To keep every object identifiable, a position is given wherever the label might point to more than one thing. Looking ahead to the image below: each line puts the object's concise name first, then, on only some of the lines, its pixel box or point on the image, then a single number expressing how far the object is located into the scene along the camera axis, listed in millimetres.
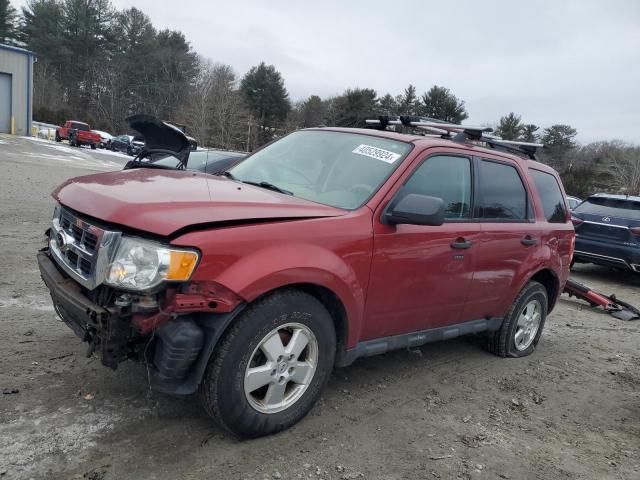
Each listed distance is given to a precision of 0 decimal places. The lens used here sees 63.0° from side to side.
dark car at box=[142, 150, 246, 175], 8781
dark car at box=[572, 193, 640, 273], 8977
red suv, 2600
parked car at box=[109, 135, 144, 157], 37319
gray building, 33906
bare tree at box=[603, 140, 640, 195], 49656
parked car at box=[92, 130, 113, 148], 39097
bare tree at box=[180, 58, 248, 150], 45969
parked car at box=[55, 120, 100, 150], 35906
